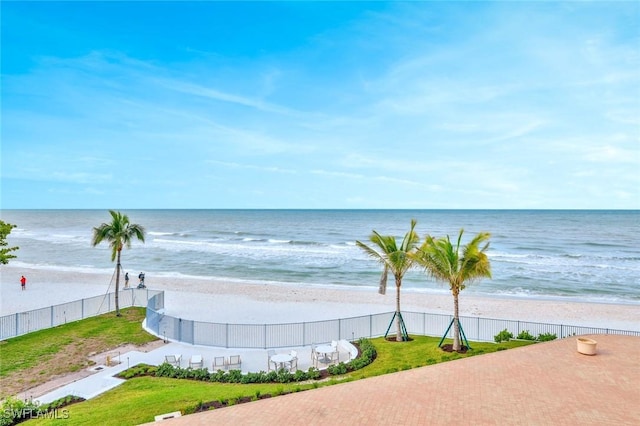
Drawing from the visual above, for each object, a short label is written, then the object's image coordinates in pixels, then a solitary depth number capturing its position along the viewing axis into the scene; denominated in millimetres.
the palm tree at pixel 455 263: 14859
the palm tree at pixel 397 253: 17109
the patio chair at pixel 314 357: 14898
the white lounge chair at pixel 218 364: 14680
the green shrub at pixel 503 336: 16531
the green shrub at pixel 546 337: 16047
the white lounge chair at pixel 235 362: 14815
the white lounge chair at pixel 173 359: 14852
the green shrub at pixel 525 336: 16417
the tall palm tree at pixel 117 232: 22078
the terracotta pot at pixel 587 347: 13547
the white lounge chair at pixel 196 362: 14750
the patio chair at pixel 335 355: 15202
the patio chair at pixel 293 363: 14501
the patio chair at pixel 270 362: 14212
